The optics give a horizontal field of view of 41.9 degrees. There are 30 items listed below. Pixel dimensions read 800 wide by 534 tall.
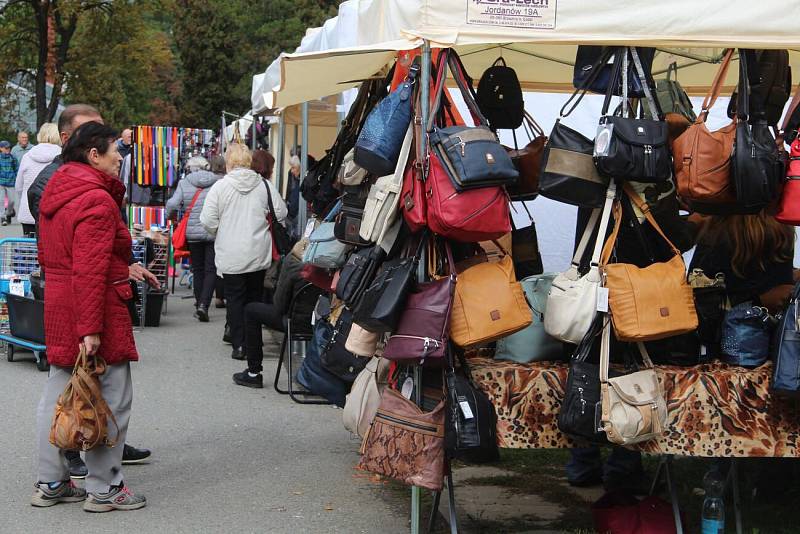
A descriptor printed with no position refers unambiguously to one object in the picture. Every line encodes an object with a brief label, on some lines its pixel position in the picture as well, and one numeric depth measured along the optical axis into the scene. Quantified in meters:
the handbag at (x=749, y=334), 4.71
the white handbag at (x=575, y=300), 4.44
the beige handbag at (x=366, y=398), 5.14
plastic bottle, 4.78
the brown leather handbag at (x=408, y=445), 4.48
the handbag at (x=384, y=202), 4.58
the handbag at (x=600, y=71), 4.59
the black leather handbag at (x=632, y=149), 4.36
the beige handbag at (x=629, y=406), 4.36
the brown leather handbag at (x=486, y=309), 4.42
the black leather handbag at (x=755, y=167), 4.38
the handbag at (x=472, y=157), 4.24
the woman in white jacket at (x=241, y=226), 8.54
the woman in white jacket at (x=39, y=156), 10.21
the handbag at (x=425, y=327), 4.36
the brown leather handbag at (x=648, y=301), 4.39
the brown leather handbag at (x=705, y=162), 4.45
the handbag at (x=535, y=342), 4.91
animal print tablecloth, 4.61
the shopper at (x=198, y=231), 11.51
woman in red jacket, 5.10
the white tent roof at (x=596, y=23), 4.37
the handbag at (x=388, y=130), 4.59
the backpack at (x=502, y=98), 5.82
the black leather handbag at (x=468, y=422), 4.40
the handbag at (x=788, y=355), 4.42
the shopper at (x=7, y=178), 22.31
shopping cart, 8.72
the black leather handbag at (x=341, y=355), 5.64
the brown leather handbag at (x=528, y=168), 5.34
